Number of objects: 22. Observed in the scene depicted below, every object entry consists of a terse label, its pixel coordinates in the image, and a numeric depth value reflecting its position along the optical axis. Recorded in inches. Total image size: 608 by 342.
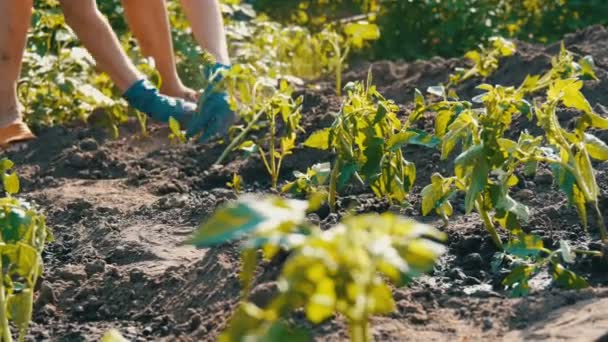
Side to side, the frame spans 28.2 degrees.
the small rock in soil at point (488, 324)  104.3
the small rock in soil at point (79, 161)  187.3
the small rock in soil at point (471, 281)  119.0
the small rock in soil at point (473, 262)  122.8
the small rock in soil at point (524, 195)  142.4
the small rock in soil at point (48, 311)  122.3
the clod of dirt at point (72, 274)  130.3
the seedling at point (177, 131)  178.4
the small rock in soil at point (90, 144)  196.7
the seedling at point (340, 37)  214.2
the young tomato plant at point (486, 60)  189.8
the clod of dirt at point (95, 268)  131.6
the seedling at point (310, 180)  135.4
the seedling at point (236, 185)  153.0
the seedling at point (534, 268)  108.7
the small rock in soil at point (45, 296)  123.9
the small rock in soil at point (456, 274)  120.3
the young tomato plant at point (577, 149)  115.4
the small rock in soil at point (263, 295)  106.6
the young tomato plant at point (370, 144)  130.7
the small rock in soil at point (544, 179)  147.1
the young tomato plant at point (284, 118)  159.0
